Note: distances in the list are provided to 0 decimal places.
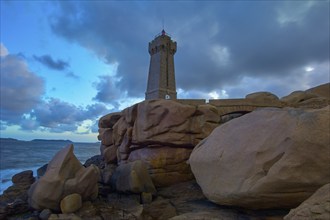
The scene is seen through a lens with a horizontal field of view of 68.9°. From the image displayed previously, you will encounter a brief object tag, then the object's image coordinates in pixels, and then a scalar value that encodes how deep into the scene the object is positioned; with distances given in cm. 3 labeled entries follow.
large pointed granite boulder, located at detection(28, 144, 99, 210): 883
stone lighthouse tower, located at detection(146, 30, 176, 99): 3538
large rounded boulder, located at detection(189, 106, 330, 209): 554
